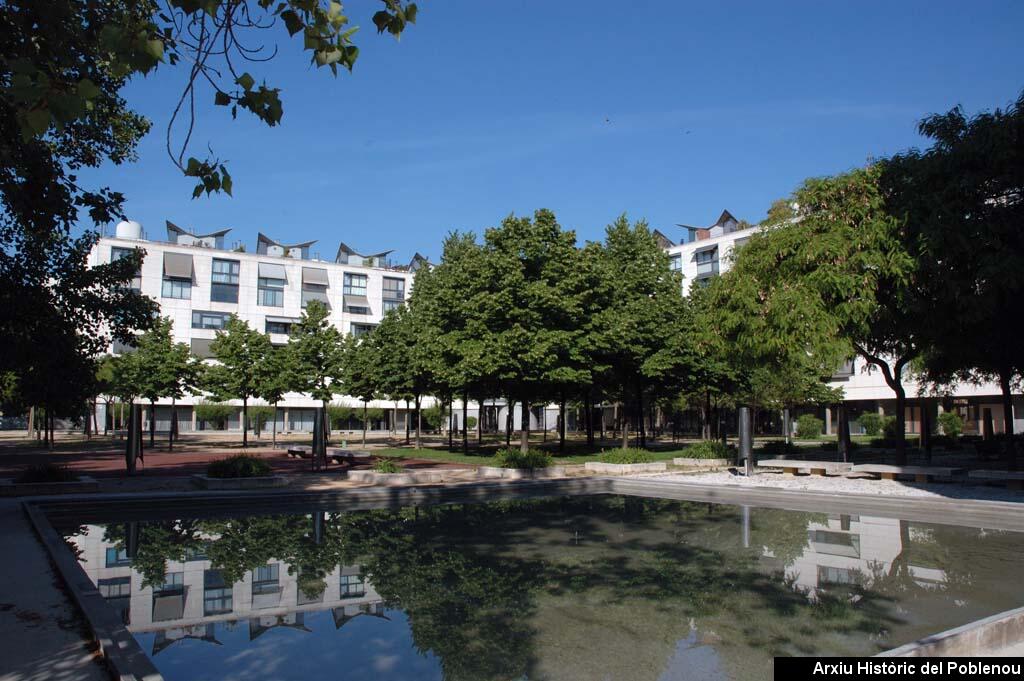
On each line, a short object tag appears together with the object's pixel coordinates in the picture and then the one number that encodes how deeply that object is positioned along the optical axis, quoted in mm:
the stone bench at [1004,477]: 17892
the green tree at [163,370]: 38094
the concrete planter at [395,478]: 19812
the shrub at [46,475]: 17031
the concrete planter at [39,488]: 16406
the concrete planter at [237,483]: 18016
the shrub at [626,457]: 24625
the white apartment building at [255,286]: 66438
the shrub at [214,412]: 66125
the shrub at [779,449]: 30680
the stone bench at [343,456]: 25109
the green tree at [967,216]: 15836
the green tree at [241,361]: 40062
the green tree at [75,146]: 4352
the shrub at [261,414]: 64025
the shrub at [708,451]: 26656
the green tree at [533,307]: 25109
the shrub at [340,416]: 67375
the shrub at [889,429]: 39656
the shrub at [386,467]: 20328
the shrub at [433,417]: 70375
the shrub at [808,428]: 50156
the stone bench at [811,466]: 21828
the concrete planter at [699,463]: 25656
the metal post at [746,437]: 22703
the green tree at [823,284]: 18266
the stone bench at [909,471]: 19750
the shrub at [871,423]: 53219
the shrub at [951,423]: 46903
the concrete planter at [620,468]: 23172
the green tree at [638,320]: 28453
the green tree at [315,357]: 40594
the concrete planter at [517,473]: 21797
